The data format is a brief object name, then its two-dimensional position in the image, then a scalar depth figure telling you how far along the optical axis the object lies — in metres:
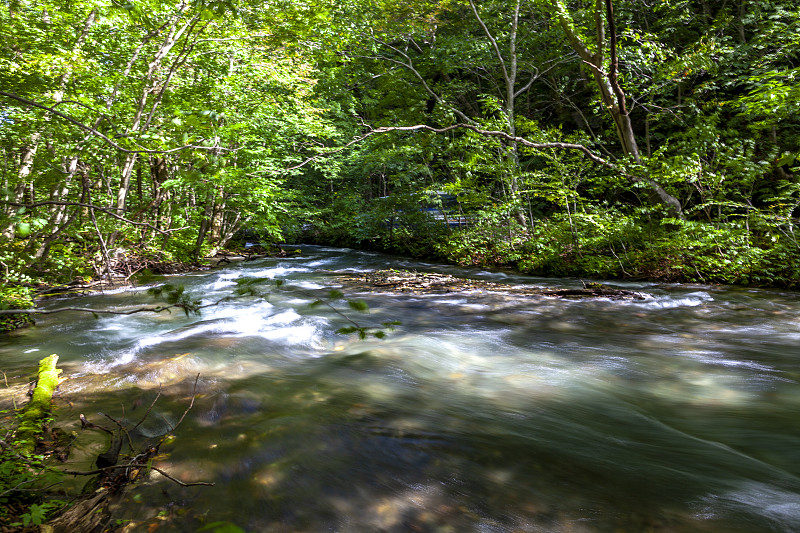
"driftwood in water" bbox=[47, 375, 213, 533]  1.73
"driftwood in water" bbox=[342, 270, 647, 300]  7.02
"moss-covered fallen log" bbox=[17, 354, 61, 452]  2.36
